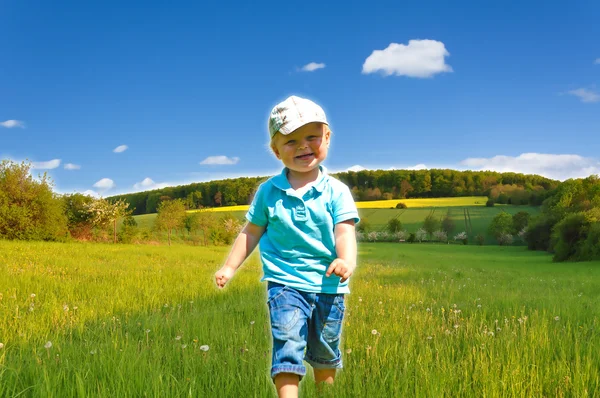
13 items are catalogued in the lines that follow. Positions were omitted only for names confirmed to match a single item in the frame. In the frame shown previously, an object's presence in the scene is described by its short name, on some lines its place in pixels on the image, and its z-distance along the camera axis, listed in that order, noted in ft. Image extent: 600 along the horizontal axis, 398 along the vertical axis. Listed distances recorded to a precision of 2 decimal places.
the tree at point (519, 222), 286.05
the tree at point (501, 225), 284.82
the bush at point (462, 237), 297.12
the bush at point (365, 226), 281.19
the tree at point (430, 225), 307.99
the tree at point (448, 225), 304.95
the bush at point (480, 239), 295.07
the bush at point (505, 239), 280.51
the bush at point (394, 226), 300.07
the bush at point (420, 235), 297.33
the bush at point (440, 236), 296.44
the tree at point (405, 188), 339.57
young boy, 9.89
